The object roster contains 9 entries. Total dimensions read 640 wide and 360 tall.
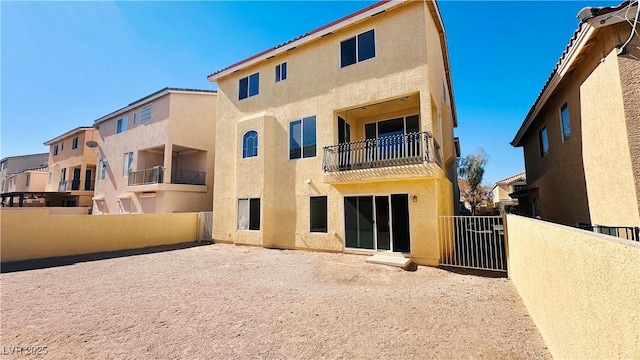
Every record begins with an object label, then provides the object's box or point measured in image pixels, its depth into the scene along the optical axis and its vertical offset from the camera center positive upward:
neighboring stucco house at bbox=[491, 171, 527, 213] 23.02 +1.52
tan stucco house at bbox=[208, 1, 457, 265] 9.65 +2.88
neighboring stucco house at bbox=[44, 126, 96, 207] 26.02 +3.61
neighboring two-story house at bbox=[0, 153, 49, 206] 32.88 +4.62
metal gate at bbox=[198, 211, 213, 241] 15.95 -1.47
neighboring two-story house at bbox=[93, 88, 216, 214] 18.67 +4.03
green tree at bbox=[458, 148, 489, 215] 26.72 +3.06
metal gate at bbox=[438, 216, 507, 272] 8.20 -1.46
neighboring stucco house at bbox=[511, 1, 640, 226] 5.90 +2.23
